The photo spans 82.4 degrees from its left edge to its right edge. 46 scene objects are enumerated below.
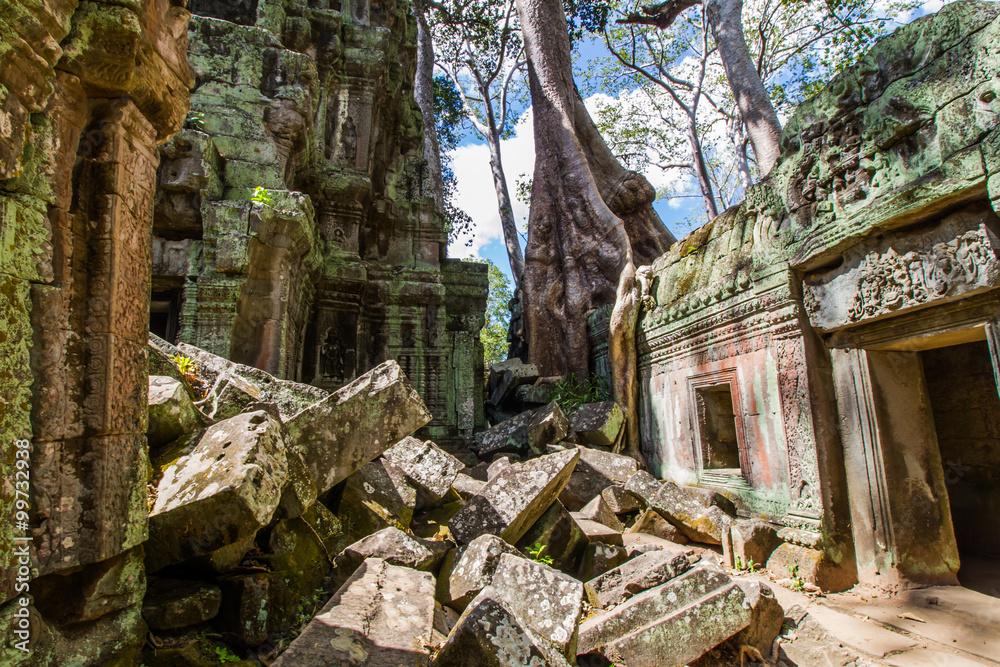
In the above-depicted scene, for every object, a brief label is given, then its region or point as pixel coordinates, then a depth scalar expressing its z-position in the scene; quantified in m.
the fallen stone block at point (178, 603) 1.93
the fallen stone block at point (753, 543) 3.87
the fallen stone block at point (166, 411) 2.48
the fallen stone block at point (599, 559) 3.49
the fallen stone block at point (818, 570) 3.53
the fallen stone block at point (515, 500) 3.30
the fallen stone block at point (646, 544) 3.97
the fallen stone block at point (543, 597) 2.37
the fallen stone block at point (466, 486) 4.54
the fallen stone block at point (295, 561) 2.29
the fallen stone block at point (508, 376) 9.05
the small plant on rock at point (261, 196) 5.14
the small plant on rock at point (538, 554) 3.45
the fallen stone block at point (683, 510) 4.26
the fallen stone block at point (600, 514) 4.48
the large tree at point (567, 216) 9.40
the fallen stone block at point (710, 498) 4.44
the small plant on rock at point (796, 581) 3.54
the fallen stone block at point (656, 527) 4.48
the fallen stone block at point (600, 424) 6.43
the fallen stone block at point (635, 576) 2.99
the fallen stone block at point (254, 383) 3.32
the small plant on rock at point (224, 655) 1.99
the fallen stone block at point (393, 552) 2.80
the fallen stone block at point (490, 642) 1.81
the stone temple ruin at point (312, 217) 4.94
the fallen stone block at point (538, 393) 8.60
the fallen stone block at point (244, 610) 2.10
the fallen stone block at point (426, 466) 4.11
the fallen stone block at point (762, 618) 2.76
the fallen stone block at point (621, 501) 4.88
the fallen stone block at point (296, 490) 2.65
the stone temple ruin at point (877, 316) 2.98
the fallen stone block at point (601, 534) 3.72
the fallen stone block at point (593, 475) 5.10
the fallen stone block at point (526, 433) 6.33
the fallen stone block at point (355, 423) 3.02
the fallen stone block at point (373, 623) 1.80
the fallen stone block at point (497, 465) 4.95
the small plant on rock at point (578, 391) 7.86
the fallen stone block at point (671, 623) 2.51
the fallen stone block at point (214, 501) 2.03
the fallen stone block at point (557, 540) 3.53
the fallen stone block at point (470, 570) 2.79
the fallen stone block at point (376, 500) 3.32
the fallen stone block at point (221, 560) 2.18
